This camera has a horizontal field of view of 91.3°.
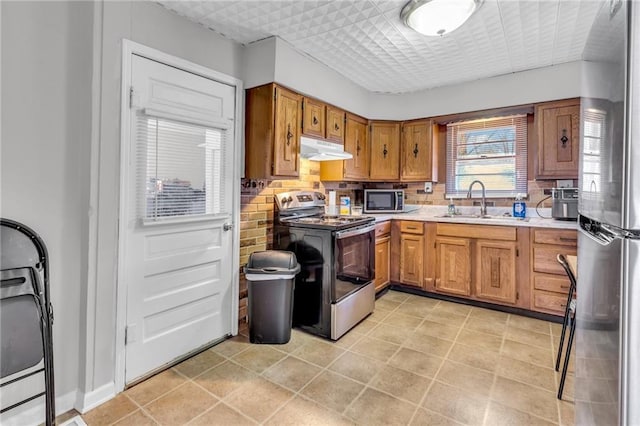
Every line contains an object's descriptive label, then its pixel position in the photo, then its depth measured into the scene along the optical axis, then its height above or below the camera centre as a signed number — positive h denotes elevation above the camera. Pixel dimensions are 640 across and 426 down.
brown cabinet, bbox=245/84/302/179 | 2.55 +0.68
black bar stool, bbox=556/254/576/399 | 1.79 -0.61
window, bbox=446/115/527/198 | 3.59 +0.75
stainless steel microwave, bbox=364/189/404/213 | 4.09 +0.20
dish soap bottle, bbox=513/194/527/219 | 3.40 +0.10
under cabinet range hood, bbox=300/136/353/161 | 2.88 +0.63
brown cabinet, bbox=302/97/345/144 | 2.92 +0.95
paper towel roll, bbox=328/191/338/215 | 3.81 +0.13
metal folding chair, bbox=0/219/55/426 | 1.41 -0.46
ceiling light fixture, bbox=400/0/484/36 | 1.95 +1.32
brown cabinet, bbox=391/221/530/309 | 3.07 -0.46
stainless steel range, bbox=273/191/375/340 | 2.60 -0.45
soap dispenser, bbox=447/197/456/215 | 3.83 +0.10
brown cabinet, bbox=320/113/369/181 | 3.57 +0.69
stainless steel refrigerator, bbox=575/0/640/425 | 0.69 +0.00
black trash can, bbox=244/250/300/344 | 2.43 -0.63
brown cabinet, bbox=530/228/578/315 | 2.84 -0.48
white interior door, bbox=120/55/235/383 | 1.98 -0.01
